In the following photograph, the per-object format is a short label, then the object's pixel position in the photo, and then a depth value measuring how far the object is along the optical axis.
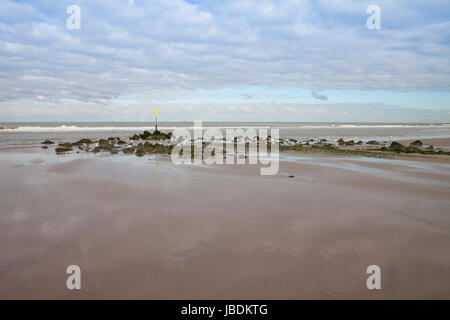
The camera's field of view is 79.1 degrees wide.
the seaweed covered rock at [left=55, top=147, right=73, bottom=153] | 17.12
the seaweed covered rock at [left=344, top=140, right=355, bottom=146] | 23.86
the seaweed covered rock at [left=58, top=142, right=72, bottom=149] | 19.27
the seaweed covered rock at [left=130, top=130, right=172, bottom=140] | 28.77
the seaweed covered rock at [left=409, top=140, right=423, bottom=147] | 22.26
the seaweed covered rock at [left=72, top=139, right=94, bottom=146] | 21.79
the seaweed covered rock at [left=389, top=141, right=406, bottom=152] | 17.93
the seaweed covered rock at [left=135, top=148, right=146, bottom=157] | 15.75
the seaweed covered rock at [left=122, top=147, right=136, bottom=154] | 17.01
